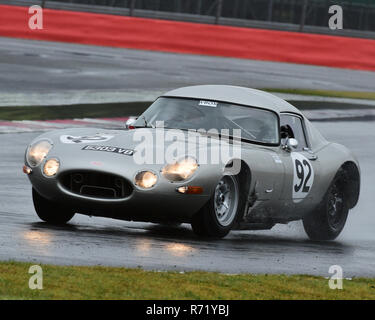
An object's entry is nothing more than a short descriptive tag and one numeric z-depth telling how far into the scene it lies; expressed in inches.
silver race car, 753.6
